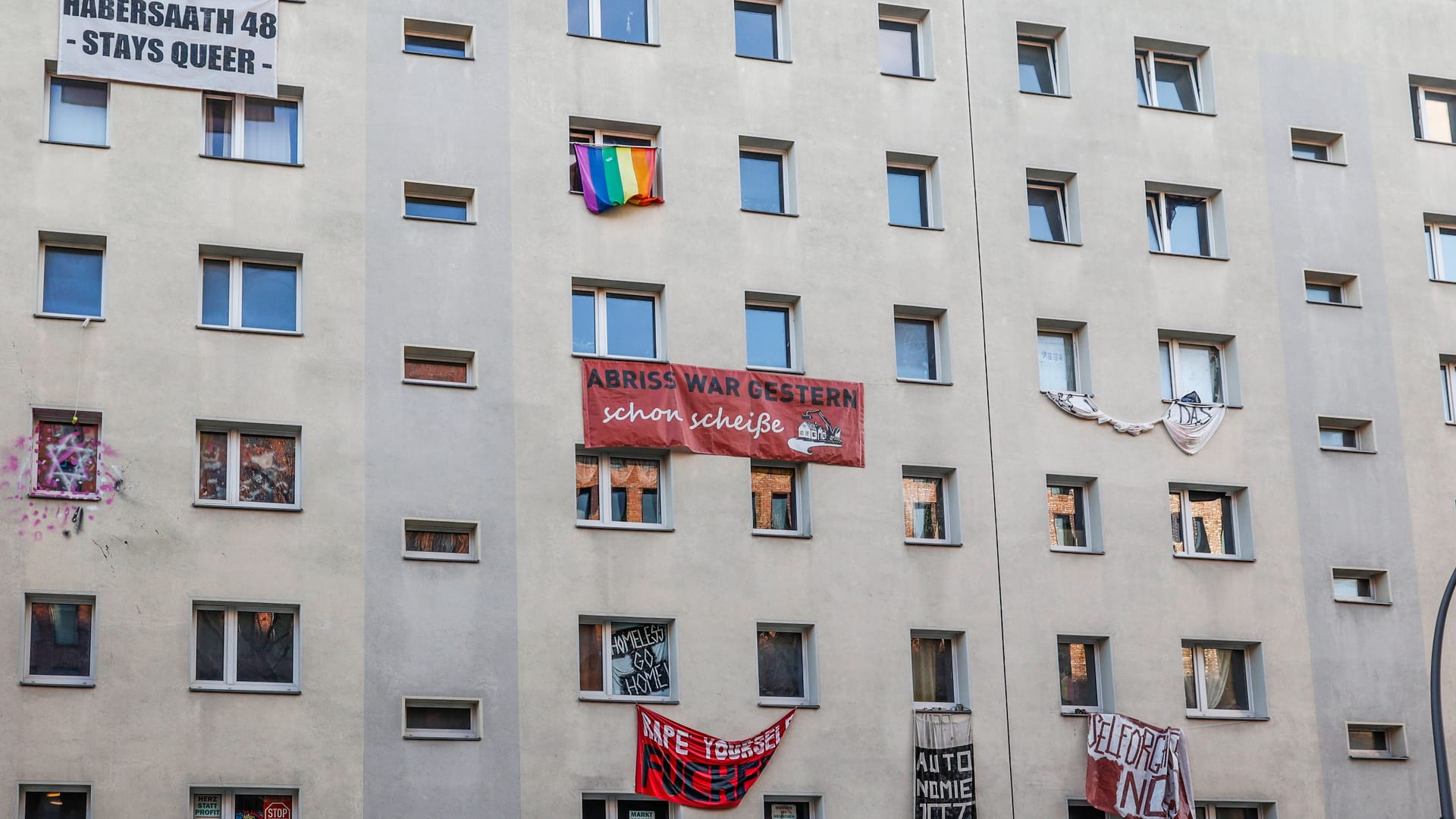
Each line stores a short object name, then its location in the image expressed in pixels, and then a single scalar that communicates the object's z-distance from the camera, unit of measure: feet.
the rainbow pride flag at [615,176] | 109.81
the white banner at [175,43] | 103.65
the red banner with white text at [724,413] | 106.93
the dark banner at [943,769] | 105.91
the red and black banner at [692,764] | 101.86
